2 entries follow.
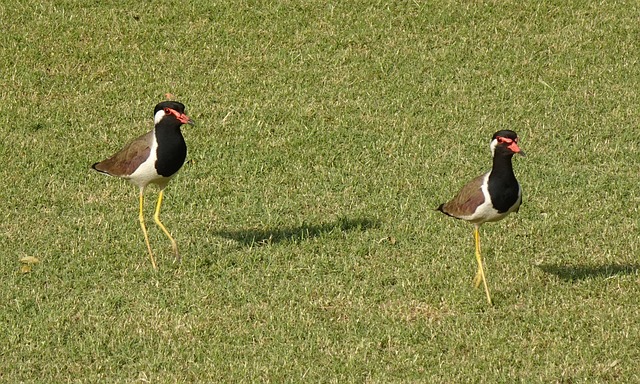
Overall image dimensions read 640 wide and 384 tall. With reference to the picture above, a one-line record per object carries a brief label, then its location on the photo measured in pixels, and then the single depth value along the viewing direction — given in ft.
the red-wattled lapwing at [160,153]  64.34
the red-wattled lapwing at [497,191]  59.47
